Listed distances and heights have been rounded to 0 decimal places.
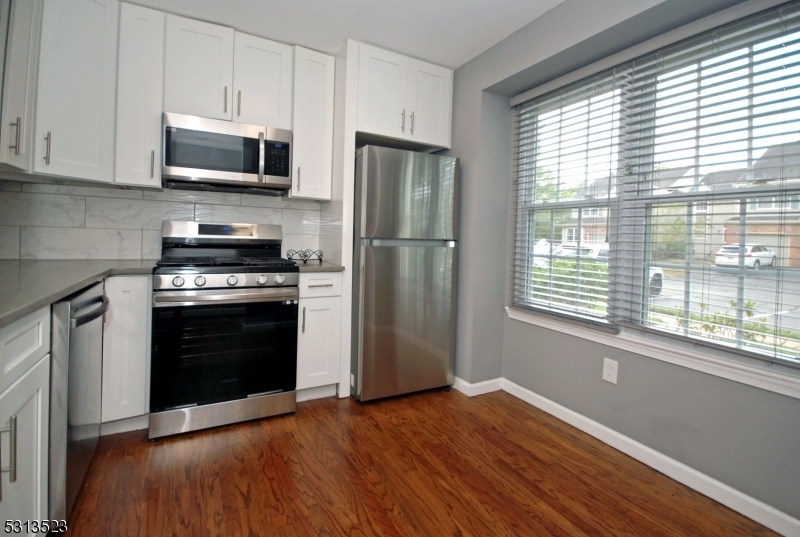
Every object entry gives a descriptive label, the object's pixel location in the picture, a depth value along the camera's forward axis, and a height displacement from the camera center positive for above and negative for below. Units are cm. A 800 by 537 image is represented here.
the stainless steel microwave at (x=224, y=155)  228 +65
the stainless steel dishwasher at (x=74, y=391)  130 -51
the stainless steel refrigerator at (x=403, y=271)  255 -3
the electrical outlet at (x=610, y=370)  217 -54
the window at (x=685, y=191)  158 +42
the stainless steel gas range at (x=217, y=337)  207 -43
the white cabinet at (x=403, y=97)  266 +121
